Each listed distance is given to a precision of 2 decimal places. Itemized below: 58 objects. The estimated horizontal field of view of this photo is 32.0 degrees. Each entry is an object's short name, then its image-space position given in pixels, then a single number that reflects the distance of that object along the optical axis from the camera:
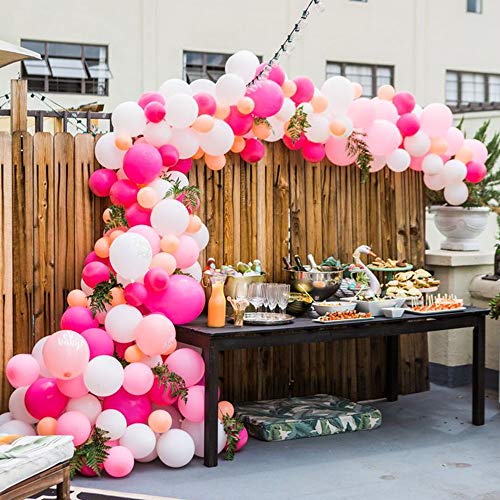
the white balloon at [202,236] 5.59
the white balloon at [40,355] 5.32
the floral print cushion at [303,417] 5.80
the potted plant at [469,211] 7.32
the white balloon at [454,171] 6.55
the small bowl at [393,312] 5.77
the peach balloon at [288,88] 5.88
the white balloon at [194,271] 5.62
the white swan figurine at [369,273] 6.11
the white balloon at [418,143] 6.39
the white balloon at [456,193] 6.68
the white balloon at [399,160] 6.36
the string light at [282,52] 5.24
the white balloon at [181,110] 5.34
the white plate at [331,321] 5.49
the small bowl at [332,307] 5.71
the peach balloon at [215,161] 5.87
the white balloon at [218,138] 5.55
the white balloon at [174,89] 5.58
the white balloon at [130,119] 5.39
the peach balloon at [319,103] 5.96
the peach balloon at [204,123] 5.45
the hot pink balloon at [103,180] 5.62
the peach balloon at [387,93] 6.39
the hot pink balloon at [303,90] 5.93
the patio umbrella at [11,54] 5.25
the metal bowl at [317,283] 5.99
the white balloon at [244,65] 5.62
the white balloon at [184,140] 5.51
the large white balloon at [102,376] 4.92
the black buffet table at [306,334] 5.13
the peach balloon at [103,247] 5.46
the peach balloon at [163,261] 5.23
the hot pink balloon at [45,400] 5.05
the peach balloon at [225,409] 5.43
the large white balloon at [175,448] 5.10
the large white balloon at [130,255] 5.07
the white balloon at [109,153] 5.50
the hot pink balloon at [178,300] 5.23
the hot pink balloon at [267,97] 5.64
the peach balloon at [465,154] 6.61
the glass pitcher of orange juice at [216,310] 5.32
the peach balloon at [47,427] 5.00
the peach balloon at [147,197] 5.31
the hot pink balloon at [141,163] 5.28
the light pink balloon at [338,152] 6.25
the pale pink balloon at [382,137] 6.13
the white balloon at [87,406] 5.06
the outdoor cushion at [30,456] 3.74
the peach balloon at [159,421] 5.12
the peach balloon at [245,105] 5.58
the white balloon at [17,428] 5.14
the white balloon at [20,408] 5.25
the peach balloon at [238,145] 5.94
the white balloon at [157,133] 5.43
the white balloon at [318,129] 5.99
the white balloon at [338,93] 6.00
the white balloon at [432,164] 6.51
